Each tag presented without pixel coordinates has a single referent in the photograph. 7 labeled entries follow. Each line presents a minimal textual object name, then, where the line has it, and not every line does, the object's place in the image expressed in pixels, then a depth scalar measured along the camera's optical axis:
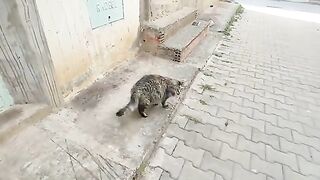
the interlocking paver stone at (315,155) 1.94
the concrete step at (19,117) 1.86
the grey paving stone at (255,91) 2.78
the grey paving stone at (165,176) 1.69
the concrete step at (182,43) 3.23
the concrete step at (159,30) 3.22
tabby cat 2.08
